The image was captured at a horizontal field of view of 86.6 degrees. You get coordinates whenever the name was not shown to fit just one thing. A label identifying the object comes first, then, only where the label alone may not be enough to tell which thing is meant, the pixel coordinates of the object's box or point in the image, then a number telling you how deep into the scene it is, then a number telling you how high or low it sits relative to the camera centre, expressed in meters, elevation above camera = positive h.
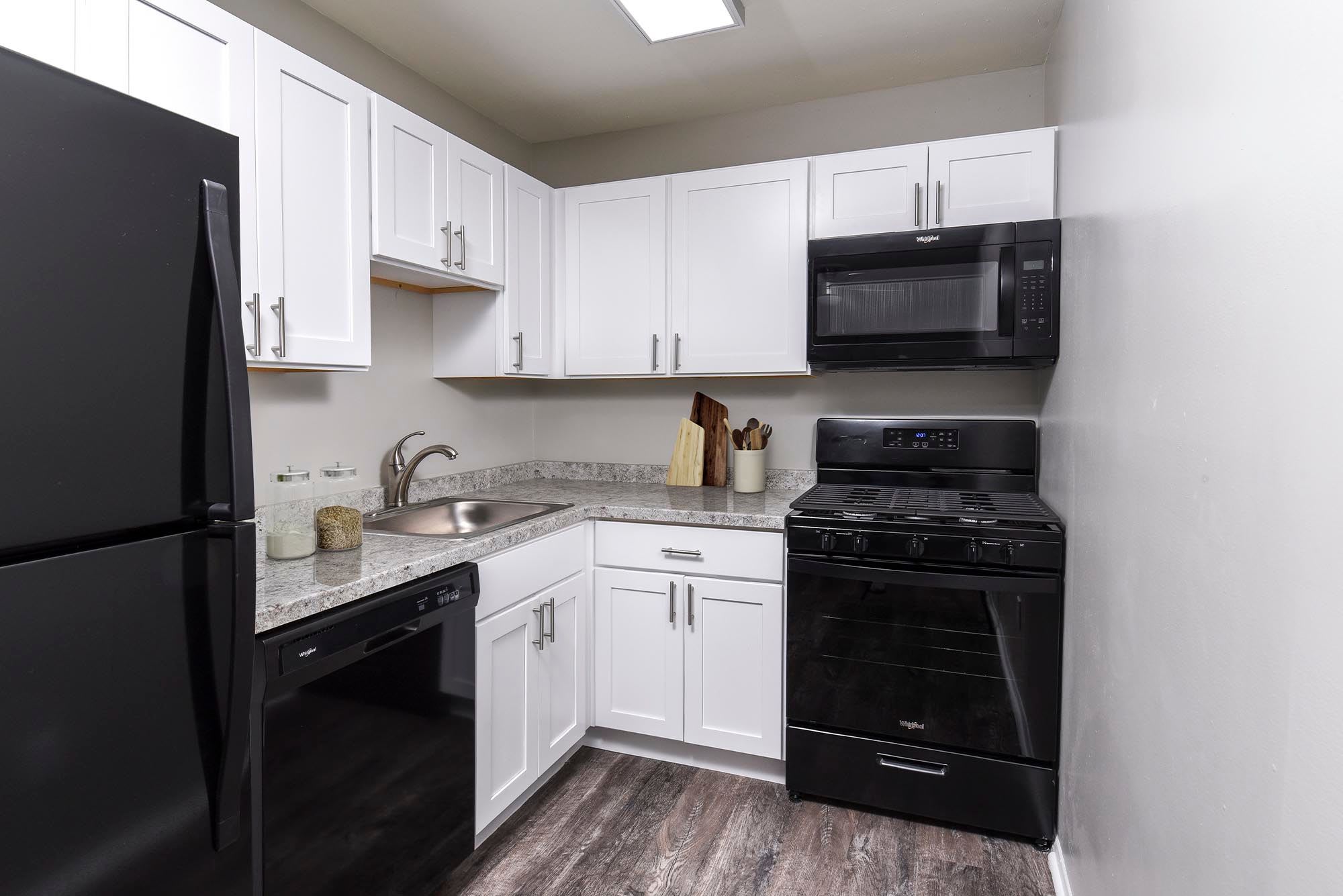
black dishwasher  1.32 -0.66
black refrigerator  0.71 -0.08
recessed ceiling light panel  1.95 +1.18
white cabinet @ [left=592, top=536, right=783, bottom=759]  2.32 -0.77
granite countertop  1.42 -0.30
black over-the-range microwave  2.21 +0.44
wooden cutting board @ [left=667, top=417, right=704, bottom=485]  2.93 -0.10
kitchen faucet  2.42 -0.14
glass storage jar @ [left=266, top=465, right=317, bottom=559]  1.67 -0.20
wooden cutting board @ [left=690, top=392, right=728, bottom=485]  2.96 -0.03
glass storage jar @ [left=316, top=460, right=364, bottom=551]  1.79 -0.22
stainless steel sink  2.31 -0.29
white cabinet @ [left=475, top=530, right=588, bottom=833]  1.93 -0.72
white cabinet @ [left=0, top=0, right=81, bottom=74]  1.13 +0.66
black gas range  1.99 -0.66
